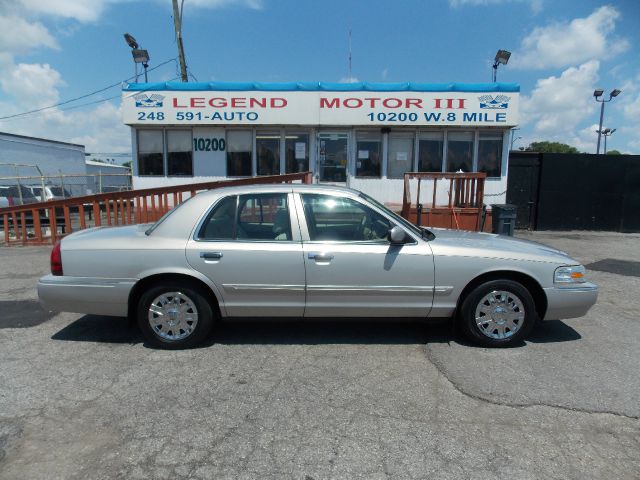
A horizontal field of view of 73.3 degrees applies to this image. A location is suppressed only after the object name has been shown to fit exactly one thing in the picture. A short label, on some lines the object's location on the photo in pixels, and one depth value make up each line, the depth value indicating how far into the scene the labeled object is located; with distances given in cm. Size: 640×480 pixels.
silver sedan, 405
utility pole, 1716
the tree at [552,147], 7456
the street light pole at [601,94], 2455
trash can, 898
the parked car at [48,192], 1875
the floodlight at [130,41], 1538
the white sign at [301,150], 1348
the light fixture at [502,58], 1444
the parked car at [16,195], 1627
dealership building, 1269
